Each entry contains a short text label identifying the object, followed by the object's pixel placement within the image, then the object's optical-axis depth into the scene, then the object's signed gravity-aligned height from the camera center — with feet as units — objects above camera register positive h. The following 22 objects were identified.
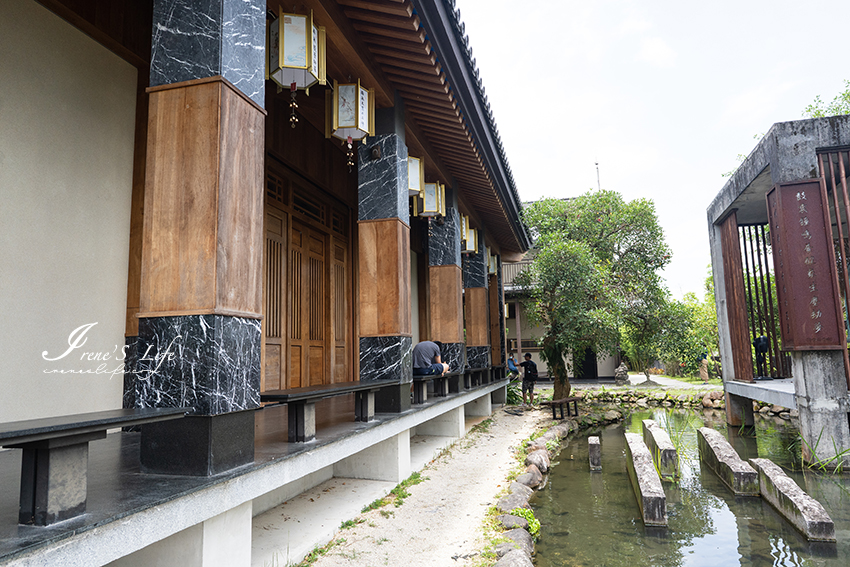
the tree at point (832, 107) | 57.57 +24.54
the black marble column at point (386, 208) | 19.26 +5.05
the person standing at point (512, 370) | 49.45 -2.55
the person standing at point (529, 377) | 46.91 -3.07
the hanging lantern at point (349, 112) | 17.37 +7.58
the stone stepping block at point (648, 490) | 17.58 -5.10
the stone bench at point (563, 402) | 38.78 -4.46
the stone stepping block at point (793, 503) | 15.58 -5.32
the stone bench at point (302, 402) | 11.55 -1.27
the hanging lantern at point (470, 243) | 35.52 +6.70
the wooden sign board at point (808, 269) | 23.81 +2.89
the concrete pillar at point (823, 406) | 22.95 -3.14
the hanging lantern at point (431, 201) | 26.32 +7.01
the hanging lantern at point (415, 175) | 22.47 +7.13
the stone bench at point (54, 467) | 6.85 -1.44
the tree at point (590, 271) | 40.22 +5.65
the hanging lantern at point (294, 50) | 13.85 +7.70
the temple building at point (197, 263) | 9.23 +2.20
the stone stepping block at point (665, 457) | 23.43 -5.25
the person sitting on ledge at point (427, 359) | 23.97 -0.67
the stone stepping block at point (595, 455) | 25.50 -5.43
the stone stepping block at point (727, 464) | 20.38 -5.26
